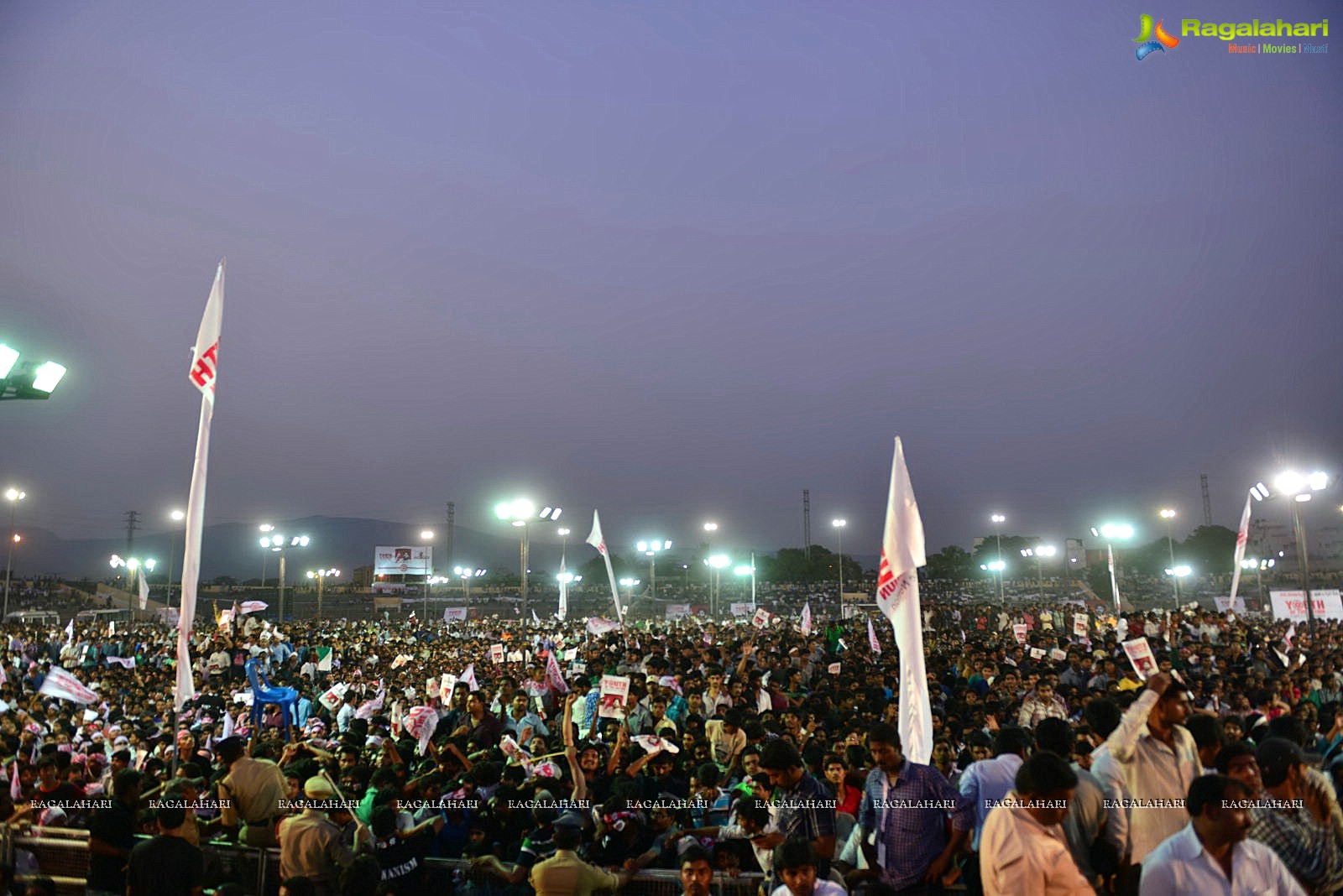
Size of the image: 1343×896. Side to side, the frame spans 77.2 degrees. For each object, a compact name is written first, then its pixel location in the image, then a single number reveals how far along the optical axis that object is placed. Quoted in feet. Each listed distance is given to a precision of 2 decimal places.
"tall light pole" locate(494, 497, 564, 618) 79.81
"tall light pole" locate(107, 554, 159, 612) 131.23
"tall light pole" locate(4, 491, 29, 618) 127.03
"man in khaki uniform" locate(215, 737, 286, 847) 24.00
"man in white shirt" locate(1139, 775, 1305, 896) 12.44
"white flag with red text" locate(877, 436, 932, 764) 21.84
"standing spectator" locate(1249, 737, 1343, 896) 14.92
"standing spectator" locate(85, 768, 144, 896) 21.42
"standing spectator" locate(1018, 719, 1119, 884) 16.07
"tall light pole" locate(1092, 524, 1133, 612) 133.82
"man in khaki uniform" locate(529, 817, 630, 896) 18.24
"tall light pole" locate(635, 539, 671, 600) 153.17
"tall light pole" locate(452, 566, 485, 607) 248.93
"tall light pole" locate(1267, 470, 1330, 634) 73.67
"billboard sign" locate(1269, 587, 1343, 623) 87.61
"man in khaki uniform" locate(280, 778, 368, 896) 20.26
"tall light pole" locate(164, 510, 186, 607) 152.84
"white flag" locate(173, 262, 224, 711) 27.22
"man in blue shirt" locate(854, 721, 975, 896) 18.38
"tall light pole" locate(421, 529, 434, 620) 193.43
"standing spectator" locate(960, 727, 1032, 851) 18.07
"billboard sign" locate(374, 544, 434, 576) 216.13
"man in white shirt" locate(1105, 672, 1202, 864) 16.78
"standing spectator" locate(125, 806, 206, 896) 18.39
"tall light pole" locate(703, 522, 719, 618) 161.07
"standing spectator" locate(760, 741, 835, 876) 18.58
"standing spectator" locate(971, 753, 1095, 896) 13.25
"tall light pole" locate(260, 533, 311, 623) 135.44
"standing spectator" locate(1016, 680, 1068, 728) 36.50
